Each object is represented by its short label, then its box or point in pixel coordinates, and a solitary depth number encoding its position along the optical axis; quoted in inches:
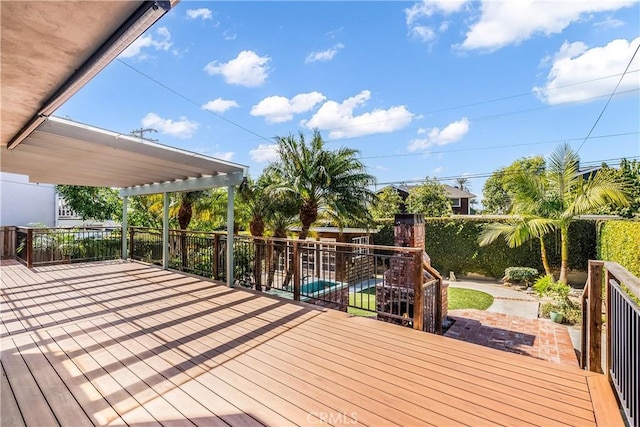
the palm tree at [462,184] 1647.4
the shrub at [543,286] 316.1
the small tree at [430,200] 856.0
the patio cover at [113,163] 154.3
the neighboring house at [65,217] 718.5
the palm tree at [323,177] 339.3
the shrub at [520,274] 436.1
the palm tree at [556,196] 320.8
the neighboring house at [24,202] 620.4
